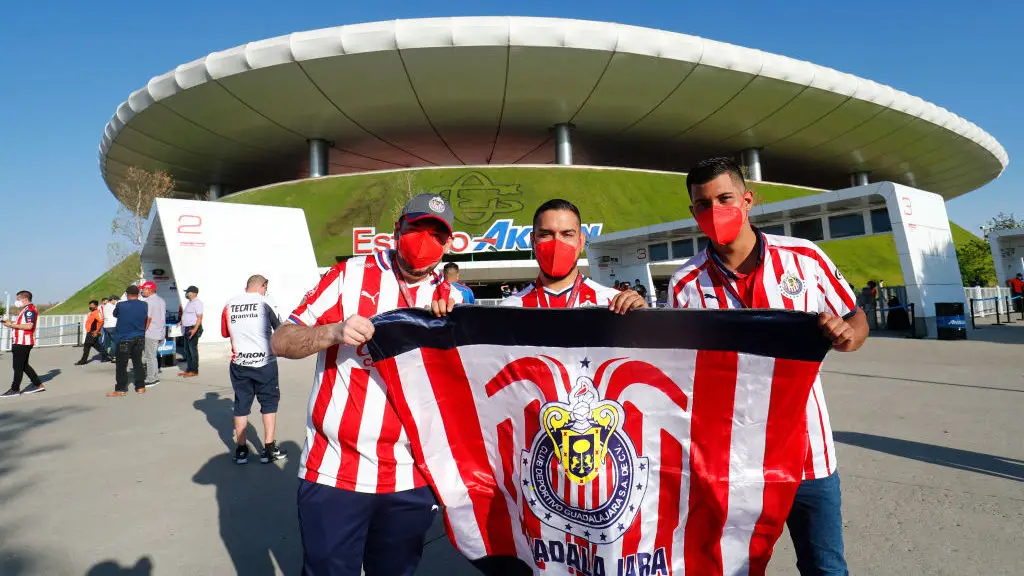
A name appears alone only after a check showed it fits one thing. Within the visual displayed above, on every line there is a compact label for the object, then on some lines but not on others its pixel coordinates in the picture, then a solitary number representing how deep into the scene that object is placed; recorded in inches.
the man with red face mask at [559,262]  90.5
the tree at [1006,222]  1605.6
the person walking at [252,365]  190.7
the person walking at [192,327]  410.6
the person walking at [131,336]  329.1
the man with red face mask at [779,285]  69.2
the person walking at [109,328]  532.4
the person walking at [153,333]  373.7
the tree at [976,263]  1224.2
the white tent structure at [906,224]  502.3
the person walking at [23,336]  330.2
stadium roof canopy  1132.5
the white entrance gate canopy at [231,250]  524.1
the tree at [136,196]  1229.1
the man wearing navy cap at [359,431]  71.1
